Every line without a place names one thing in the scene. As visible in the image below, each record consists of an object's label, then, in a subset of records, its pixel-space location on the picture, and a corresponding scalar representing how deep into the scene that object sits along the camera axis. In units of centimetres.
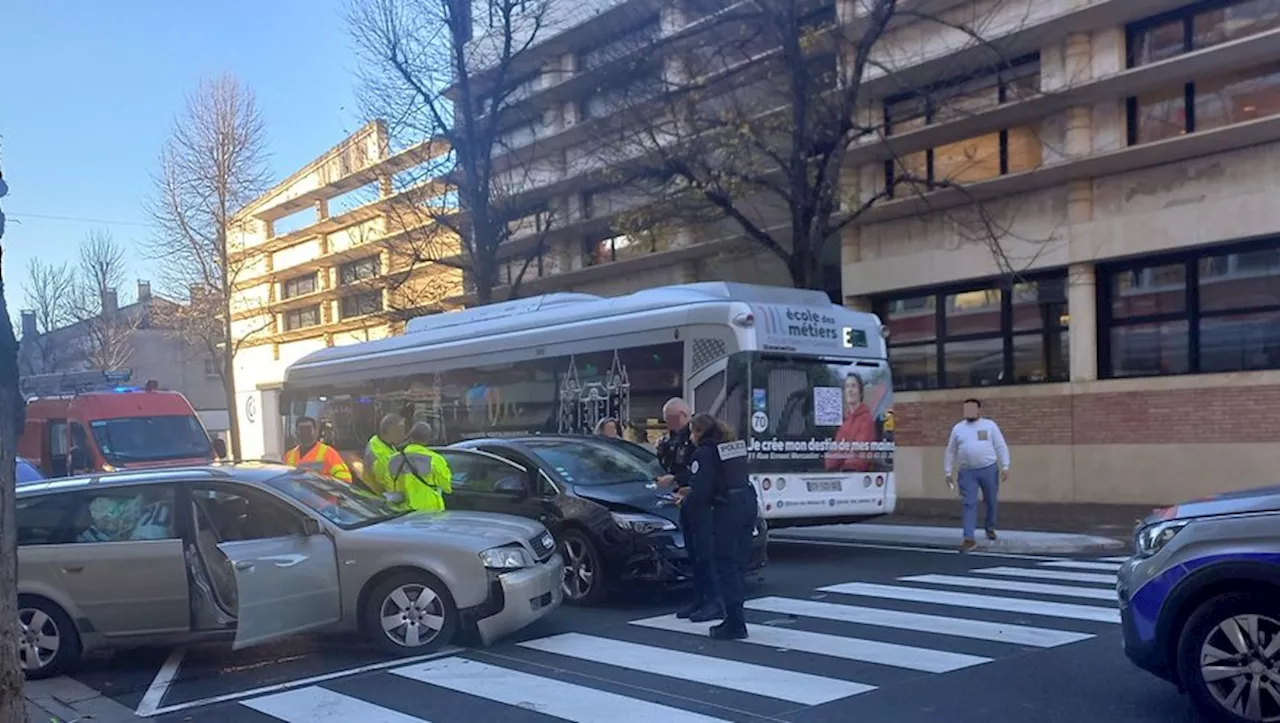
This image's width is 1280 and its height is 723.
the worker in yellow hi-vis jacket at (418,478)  972
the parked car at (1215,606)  529
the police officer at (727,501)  795
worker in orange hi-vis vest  1119
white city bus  1238
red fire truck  1897
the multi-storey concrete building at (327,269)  2886
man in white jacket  1324
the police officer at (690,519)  840
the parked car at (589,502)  955
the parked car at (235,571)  776
